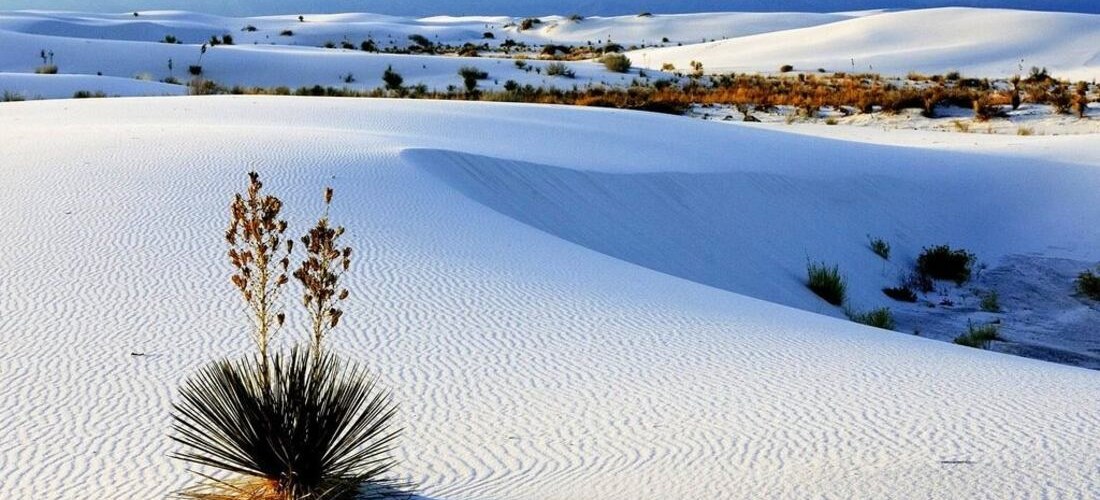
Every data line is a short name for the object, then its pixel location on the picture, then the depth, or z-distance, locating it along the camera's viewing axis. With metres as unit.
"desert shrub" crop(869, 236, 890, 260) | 12.86
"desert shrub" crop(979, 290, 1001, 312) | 11.20
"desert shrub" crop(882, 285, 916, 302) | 11.62
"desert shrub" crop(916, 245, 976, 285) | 12.44
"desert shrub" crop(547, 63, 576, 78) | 34.44
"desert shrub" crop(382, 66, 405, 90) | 30.41
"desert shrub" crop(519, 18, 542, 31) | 83.29
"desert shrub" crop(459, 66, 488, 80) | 31.47
